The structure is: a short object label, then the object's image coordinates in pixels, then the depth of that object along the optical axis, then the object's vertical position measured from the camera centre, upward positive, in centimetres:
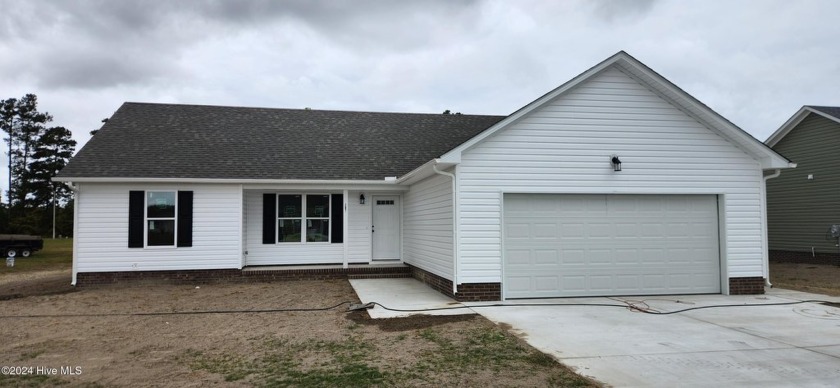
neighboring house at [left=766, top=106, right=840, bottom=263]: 1639 +86
